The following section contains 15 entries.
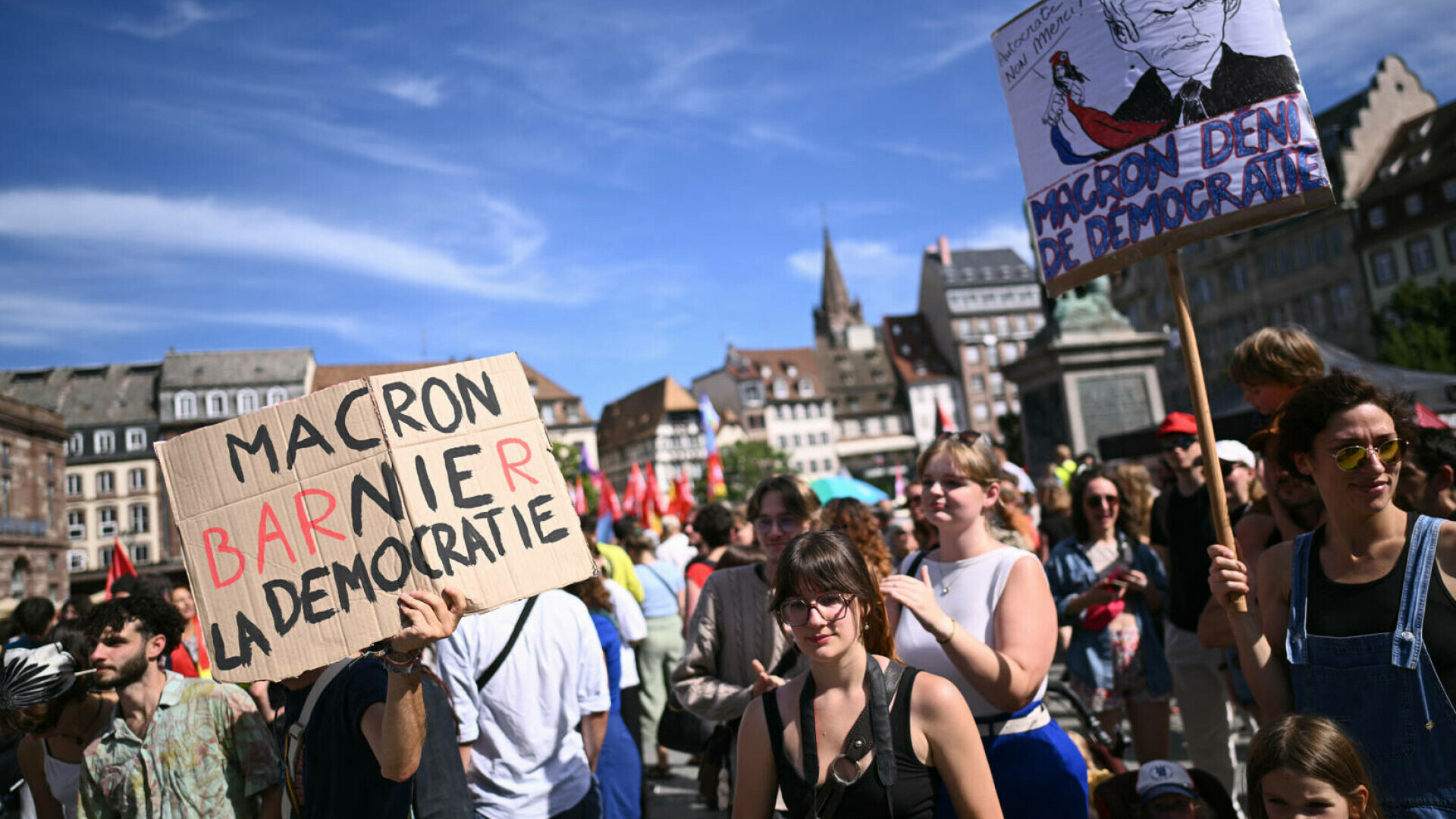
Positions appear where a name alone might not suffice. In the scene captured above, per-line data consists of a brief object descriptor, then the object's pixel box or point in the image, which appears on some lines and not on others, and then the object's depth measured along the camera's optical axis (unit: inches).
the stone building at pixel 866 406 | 3609.7
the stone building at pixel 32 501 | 1857.8
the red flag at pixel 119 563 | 373.1
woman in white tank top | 120.5
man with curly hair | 133.5
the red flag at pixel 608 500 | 829.2
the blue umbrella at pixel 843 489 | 518.9
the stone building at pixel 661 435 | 3609.7
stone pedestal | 603.5
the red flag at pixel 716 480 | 797.9
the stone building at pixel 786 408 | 3580.2
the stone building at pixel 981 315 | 3494.1
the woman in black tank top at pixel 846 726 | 102.2
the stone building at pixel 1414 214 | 1740.9
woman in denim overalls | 100.4
